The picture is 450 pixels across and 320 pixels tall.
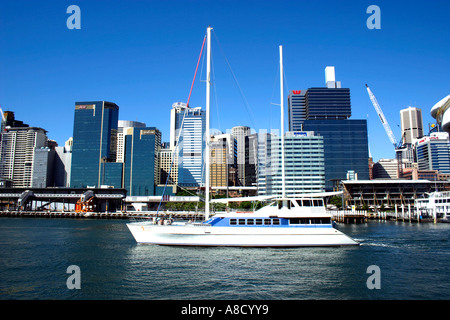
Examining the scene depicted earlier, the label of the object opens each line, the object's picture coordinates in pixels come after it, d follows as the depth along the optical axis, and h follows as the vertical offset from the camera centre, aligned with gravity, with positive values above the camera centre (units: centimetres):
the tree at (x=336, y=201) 13716 -303
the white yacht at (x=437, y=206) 8706 -334
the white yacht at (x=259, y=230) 3378 -378
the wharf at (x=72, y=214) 11896 -747
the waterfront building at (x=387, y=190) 15125 +190
